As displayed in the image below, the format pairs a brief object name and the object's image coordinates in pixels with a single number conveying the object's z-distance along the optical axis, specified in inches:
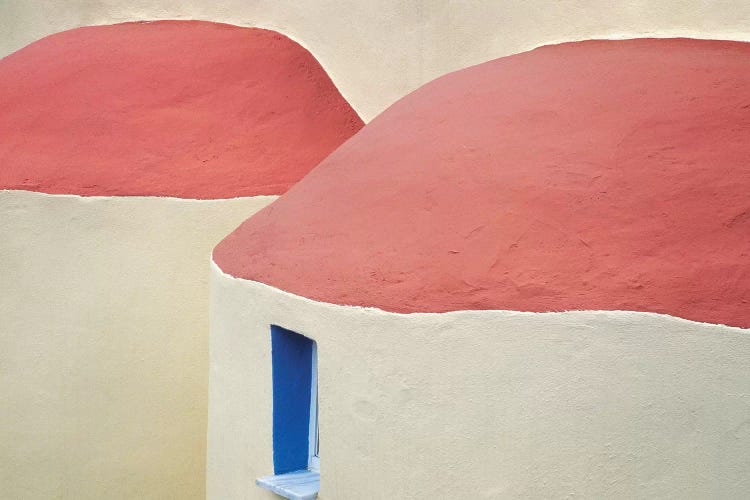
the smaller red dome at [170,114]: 294.0
